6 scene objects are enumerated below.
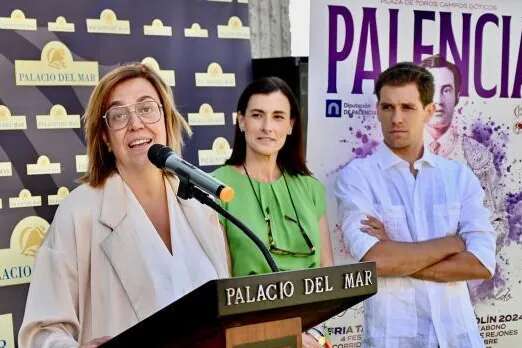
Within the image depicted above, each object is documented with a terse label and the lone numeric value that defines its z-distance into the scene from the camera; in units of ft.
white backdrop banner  19.62
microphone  15.74
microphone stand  15.97
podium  14.01
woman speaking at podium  16.75
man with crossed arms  19.70
